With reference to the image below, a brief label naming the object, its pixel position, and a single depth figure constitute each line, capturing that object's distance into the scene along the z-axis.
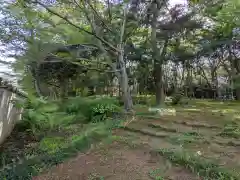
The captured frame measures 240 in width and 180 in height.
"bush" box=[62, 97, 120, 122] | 4.98
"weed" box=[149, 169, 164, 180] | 2.11
